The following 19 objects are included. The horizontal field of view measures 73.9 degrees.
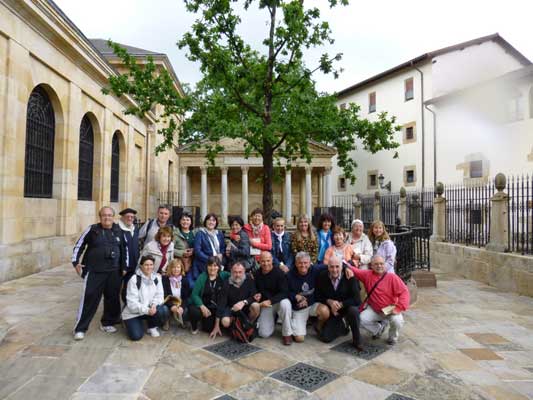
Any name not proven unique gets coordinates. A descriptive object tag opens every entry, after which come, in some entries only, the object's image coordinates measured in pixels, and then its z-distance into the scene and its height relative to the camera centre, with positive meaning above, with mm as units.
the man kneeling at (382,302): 4527 -1230
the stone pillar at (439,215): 11062 -243
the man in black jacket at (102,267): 4668 -837
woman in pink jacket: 5484 -420
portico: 27562 +1876
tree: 7301 +2541
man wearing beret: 5141 -495
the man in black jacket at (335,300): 4609 -1234
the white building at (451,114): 16188 +5025
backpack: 4535 -1580
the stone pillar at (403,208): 13516 -17
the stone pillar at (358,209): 17719 -90
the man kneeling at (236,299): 4684 -1240
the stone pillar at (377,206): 15961 +63
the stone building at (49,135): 7895 +2021
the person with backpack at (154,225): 5543 -310
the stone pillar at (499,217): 8305 -207
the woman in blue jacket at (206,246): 5277 -608
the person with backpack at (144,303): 4594 -1278
